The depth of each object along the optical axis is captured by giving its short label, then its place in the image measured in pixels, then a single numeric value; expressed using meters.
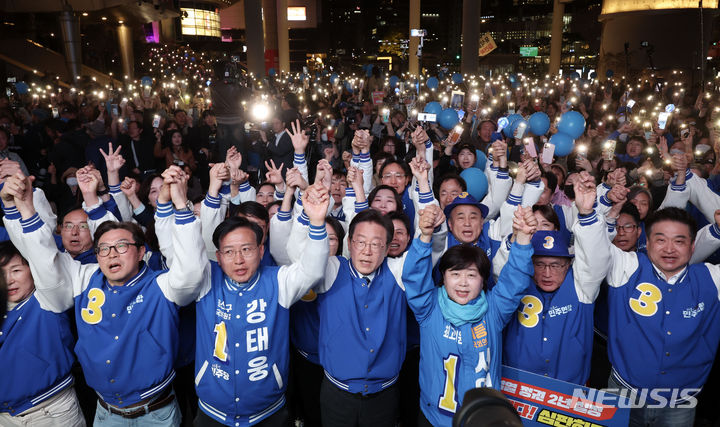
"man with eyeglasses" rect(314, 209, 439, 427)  2.70
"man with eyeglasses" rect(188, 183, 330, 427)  2.55
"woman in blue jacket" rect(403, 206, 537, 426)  2.46
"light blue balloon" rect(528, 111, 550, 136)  7.73
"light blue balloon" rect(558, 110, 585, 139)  7.47
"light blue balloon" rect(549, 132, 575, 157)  6.61
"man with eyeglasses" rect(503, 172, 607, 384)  2.78
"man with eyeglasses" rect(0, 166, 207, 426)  2.49
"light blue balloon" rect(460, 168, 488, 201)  5.38
